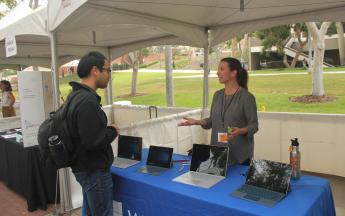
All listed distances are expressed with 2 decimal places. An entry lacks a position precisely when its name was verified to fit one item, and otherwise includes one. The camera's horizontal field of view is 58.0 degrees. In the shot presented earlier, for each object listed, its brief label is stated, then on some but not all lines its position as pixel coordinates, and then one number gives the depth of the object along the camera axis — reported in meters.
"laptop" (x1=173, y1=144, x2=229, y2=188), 1.93
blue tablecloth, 1.54
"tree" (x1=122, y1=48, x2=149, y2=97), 13.52
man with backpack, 1.68
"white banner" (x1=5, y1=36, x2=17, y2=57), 3.33
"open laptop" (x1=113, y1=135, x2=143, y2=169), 2.42
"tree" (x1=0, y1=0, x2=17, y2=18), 13.76
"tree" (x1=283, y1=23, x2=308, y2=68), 14.04
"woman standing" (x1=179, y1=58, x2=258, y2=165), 2.22
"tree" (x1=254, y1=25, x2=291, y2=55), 14.59
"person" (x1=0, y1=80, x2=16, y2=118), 6.14
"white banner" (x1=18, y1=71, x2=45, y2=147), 3.31
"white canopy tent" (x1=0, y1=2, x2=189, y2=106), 3.30
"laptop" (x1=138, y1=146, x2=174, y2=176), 2.20
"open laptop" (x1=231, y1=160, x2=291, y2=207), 1.62
